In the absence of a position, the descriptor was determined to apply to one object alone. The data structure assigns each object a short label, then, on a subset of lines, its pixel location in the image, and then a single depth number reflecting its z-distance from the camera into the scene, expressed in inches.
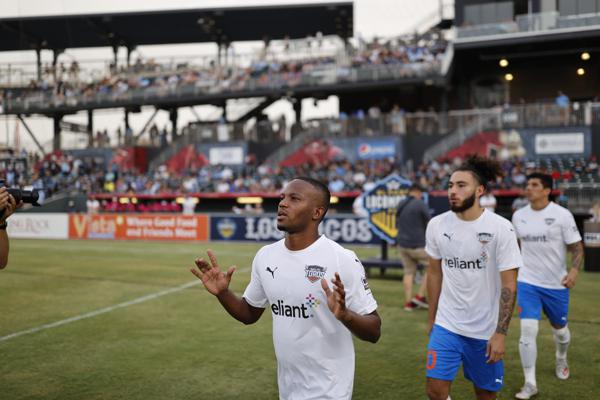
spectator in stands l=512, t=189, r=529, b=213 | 925.2
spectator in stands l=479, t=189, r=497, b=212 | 890.7
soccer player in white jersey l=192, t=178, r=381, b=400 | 135.9
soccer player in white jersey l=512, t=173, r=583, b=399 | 263.7
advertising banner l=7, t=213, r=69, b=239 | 1098.1
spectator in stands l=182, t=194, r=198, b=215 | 1205.1
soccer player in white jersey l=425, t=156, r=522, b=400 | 188.4
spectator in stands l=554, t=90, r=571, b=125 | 1133.9
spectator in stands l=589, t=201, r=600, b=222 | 740.6
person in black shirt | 453.4
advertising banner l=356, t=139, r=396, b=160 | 1277.1
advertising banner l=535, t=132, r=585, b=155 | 1130.0
